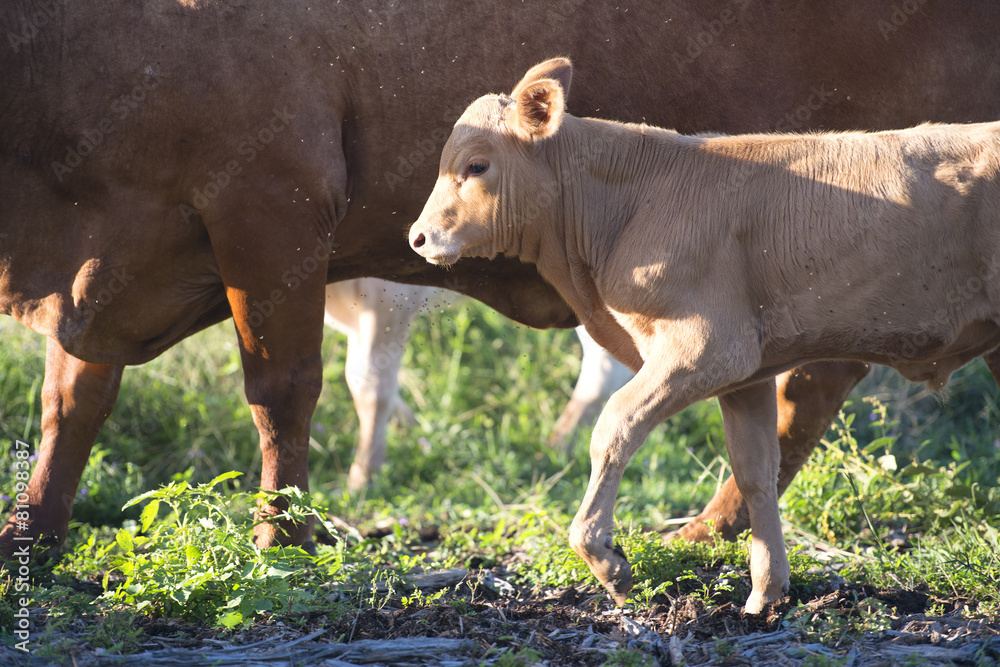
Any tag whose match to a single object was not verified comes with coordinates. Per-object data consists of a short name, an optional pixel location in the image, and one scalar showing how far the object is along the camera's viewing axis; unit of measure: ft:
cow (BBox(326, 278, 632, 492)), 42.65
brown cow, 25.73
